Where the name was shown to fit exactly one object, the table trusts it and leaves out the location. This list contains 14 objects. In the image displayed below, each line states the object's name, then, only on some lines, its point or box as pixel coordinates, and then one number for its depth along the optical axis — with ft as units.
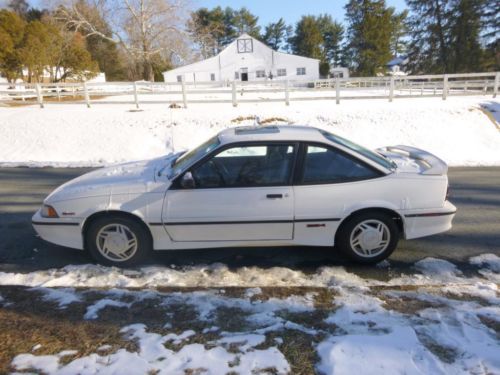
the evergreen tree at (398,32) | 197.98
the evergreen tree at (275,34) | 259.31
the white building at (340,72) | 186.19
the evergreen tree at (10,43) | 93.76
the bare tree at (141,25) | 106.73
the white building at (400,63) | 180.53
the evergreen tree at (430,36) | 158.30
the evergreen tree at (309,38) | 222.07
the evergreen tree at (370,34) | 189.06
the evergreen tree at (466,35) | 150.41
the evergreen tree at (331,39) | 237.86
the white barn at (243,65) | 158.92
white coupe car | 12.84
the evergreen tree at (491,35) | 150.51
